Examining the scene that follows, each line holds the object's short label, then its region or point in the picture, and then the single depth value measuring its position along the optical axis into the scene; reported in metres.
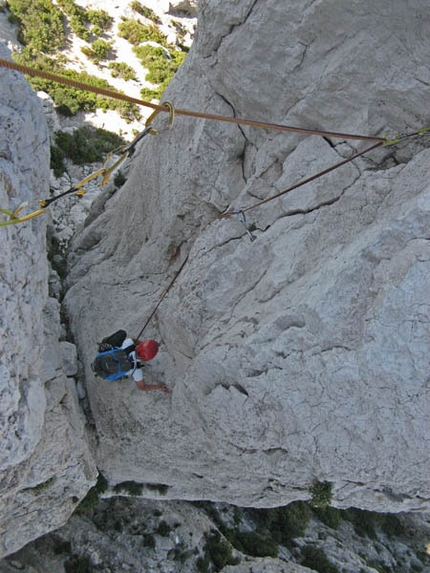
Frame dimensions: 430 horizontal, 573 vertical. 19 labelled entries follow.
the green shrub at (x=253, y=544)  10.72
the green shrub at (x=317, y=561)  11.44
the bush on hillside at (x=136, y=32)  17.08
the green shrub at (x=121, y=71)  16.16
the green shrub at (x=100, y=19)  16.67
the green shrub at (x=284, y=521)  12.23
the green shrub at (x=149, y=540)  8.77
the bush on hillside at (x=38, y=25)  15.18
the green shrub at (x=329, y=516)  14.07
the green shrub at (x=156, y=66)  16.08
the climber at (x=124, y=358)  5.84
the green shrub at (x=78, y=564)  8.09
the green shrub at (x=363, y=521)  14.90
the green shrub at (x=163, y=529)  9.05
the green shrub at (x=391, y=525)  15.62
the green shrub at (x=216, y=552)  9.21
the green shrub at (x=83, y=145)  13.88
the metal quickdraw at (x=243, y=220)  5.41
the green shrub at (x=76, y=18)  16.21
